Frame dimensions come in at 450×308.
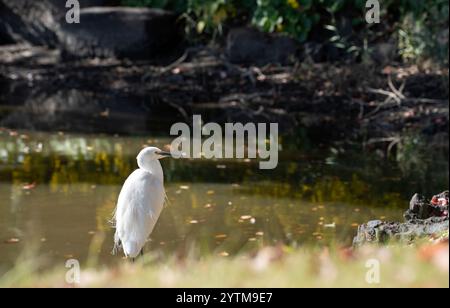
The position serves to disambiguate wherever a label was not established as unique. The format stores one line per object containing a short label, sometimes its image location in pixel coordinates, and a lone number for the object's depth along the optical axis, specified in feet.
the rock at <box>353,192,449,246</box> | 36.83
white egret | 40.45
